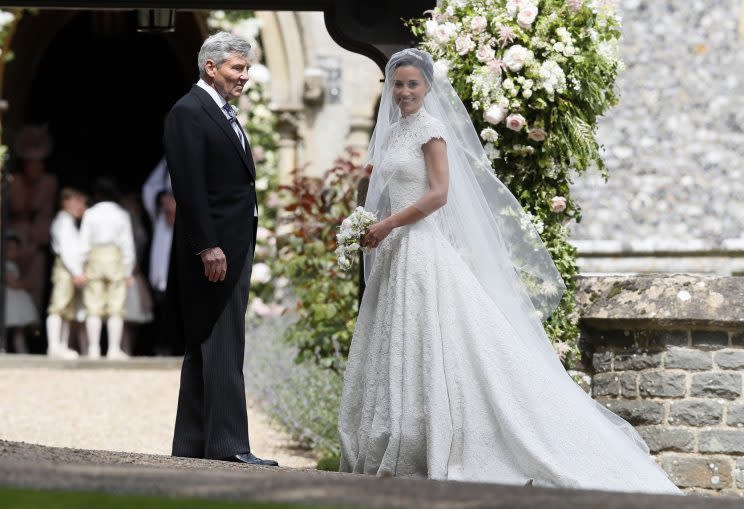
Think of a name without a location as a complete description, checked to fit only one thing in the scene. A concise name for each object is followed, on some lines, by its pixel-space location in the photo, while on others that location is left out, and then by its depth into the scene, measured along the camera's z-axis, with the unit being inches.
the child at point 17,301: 1097.4
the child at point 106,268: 1033.5
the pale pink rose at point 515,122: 565.6
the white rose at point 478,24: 568.1
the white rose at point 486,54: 565.0
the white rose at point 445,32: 569.9
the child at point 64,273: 1035.9
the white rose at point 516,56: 562.9
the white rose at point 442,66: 560.7
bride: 481.7
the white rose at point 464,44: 568.1
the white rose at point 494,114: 565.6
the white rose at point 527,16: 565.0
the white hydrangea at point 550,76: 563.8
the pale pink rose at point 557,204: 577.3
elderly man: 493.0
